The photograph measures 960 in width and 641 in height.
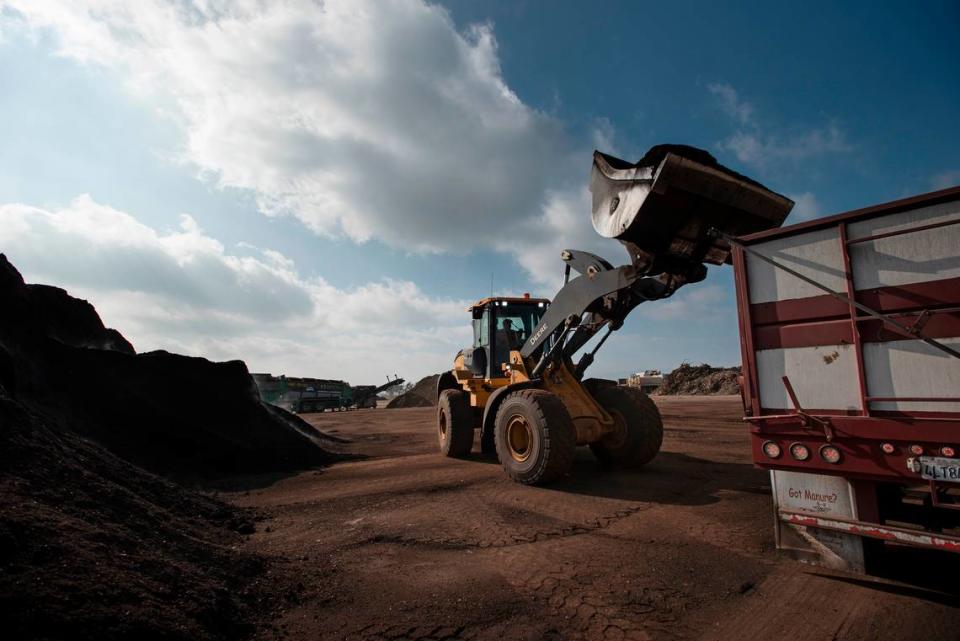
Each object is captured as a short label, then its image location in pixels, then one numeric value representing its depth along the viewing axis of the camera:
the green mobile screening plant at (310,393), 29.38
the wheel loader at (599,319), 4.78
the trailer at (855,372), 2.92
